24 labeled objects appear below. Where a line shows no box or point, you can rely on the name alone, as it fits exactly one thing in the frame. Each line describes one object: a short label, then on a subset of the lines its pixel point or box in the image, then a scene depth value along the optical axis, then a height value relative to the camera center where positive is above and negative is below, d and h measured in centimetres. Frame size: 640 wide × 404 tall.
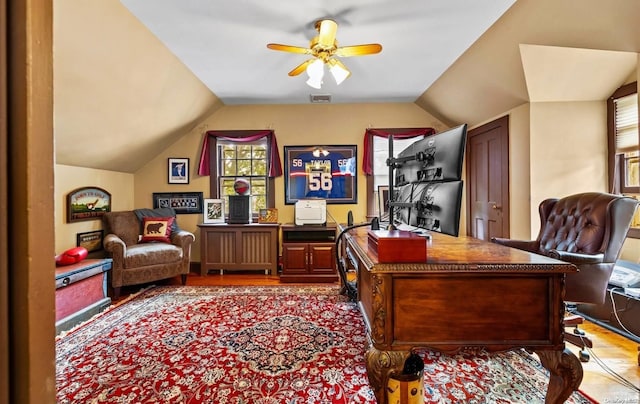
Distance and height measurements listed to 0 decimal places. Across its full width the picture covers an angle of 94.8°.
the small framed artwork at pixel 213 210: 428 -13
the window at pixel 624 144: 250 +49
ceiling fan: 225 +121
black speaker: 416 -11
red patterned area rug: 162 -105
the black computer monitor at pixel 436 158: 116 +19
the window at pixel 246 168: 453 +51
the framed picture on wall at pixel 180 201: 441 +1
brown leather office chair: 182 -28
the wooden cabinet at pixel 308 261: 377 -77
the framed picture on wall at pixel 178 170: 441 +48
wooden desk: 109 -41
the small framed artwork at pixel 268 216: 418 -21
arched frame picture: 332 -1
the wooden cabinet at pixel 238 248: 402 -64
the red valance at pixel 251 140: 434 +83
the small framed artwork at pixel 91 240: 345 -45
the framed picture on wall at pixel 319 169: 442 +48
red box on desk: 112 -18
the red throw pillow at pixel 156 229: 378 -36
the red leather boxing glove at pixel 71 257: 273 -52
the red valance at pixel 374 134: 432 +97
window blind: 251 +67
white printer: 398 -16
